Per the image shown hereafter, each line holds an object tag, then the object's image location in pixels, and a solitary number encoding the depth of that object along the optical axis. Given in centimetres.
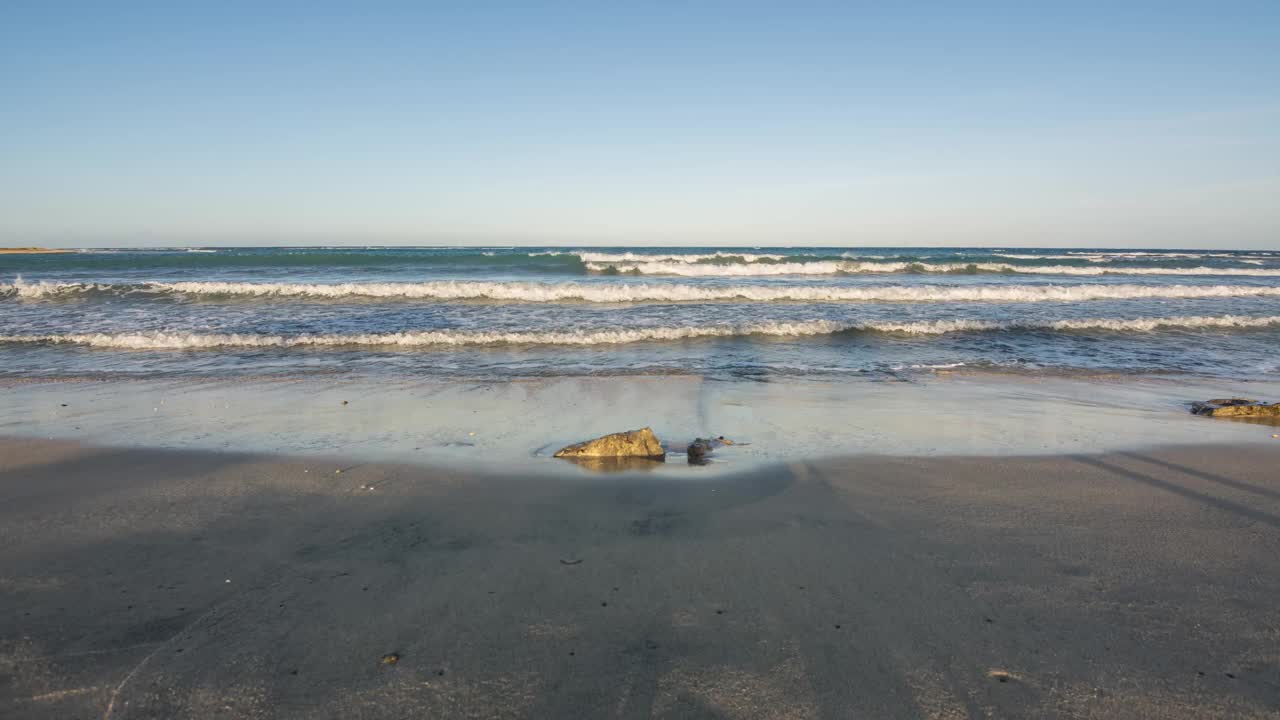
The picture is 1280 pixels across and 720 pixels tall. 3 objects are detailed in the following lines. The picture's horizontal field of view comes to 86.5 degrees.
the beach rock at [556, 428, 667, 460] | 524
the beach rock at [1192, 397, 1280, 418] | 692
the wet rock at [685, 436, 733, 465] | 516
